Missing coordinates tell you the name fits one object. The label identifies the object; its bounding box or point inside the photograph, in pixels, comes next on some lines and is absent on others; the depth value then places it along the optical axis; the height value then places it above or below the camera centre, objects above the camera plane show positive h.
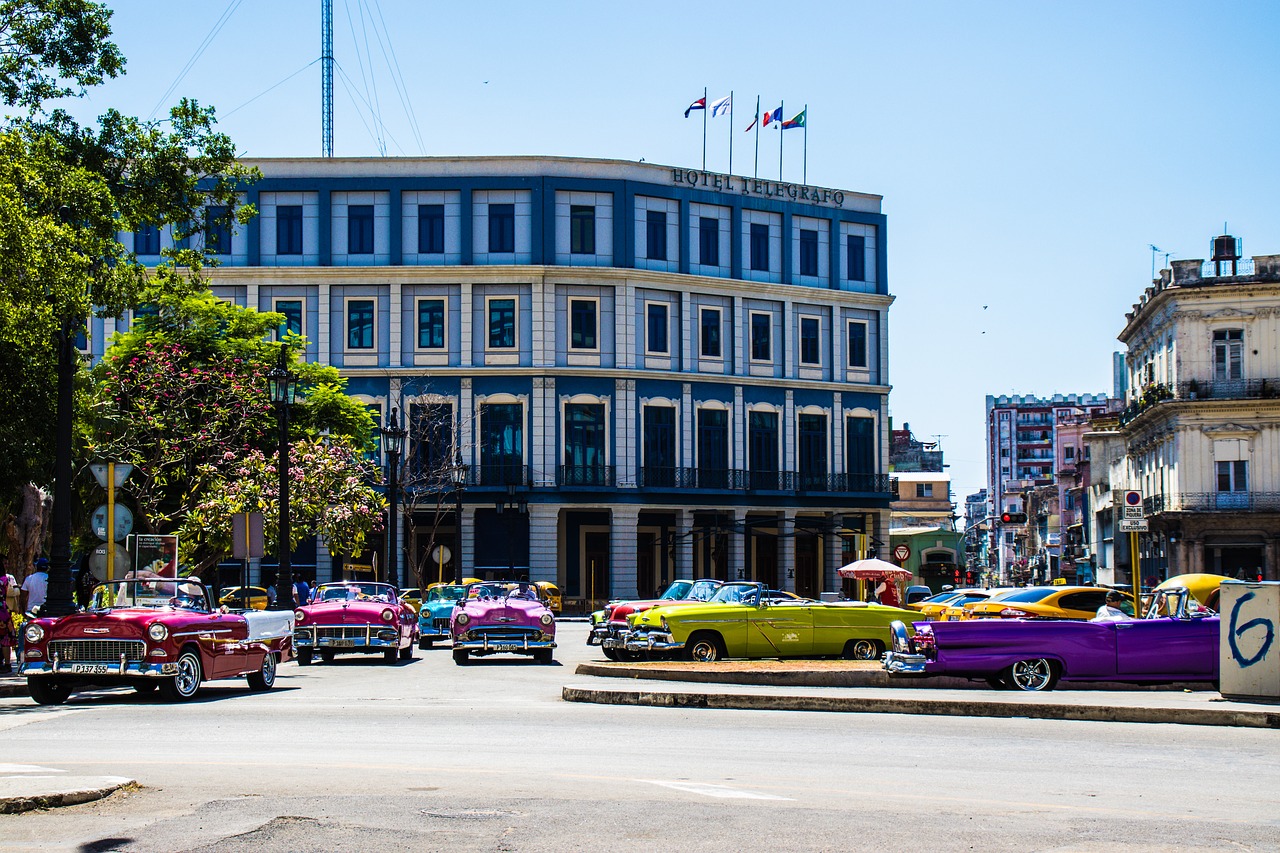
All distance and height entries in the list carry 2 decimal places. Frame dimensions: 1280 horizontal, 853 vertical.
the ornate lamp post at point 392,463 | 37.91 +1.59
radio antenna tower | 65.81 +20.25
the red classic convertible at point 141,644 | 17.70 -1.44
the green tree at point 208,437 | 40.47 +2.55
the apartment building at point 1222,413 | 58.53 +4.31
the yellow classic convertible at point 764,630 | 23.50 -1.71
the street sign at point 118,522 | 23.00 +0.05
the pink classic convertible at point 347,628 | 26.03 -1.81
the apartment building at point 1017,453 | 157.50 +7.92
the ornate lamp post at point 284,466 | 30.31 +1.23
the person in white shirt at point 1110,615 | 18.98 -1.22
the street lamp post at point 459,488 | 47.28 +1.23
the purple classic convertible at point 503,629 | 25.92 -1.83
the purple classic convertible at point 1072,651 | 18.39 -1.60
